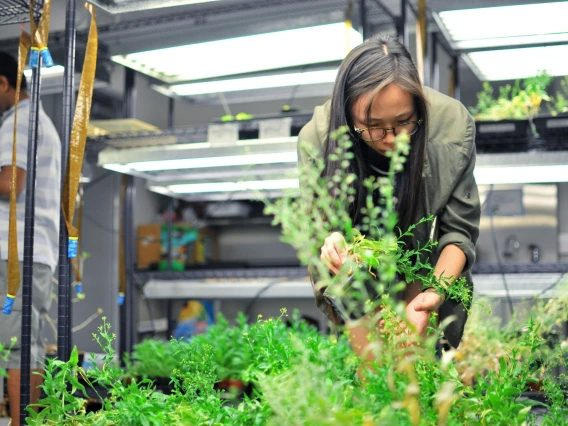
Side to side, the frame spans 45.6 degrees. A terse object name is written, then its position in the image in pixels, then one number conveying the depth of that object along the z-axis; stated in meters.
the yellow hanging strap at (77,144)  1.62
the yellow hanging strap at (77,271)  2.63
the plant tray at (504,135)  2.62
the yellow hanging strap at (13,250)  1.71
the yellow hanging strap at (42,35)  1.69
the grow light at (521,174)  2.73
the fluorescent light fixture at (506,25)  2.27
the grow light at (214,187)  3.46
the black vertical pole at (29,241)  1.64
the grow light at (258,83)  3.23
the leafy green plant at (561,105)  2.77
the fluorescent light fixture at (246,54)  2.60
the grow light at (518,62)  2.84
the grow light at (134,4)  1.77
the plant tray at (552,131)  2.52
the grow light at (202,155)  2.75
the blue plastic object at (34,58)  1.70
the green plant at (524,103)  2.80
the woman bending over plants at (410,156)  1.27
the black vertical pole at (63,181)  1.57
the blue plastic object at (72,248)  1.60
